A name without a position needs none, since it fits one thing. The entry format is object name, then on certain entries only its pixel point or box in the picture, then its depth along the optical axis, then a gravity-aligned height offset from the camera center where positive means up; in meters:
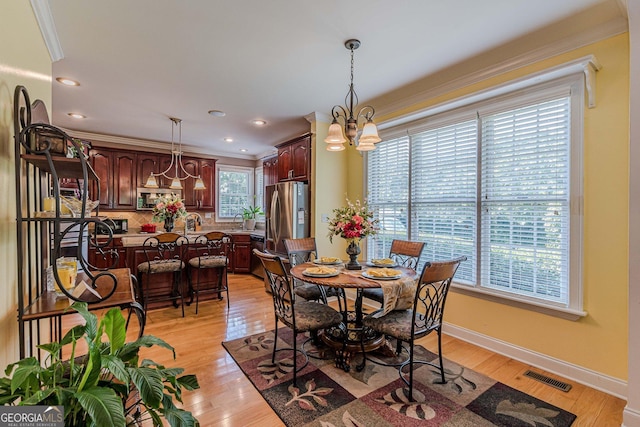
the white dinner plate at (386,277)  2.28 -0.52
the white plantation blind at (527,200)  2.39 +0.09
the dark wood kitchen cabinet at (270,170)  5.71 +0.84
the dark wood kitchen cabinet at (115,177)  5.22 +0.65
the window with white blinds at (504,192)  2.36 +0.19
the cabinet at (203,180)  6.13 +0.59
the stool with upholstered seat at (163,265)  3.68 -0.69
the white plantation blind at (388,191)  3.67 +0.27
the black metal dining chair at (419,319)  1.99 -0.85
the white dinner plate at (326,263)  2.84 -0.50
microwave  5.63 +0.30
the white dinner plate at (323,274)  2.34 -0.51
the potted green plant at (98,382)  0.80 -0.51
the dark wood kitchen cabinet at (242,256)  6.14 -0.93
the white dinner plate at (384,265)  2.79 -0.52
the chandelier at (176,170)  4.86 +0.86
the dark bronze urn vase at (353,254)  2.71 -0.40
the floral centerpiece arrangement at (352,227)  2.58 -0.14
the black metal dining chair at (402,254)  2.96 -0.47
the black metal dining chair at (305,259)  3.04 -0.58
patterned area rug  1.86 -1.33
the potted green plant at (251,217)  6.90 -0.12
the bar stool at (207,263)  4.05 -0.71
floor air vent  2.21 -1.34
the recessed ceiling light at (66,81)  3.15 +1.44
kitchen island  4.02 -0.64
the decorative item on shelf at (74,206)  1.58 +0.04
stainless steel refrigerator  4.38 -0.01
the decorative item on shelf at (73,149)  1.32 +0.39
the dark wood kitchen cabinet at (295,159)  4.38 +0.84
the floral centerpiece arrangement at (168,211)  4.66 +0.02
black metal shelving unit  1.31 -0.07
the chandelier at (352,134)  2.43 +0.66
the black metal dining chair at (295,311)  2.21 -0.84
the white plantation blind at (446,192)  3.00 +0.21
